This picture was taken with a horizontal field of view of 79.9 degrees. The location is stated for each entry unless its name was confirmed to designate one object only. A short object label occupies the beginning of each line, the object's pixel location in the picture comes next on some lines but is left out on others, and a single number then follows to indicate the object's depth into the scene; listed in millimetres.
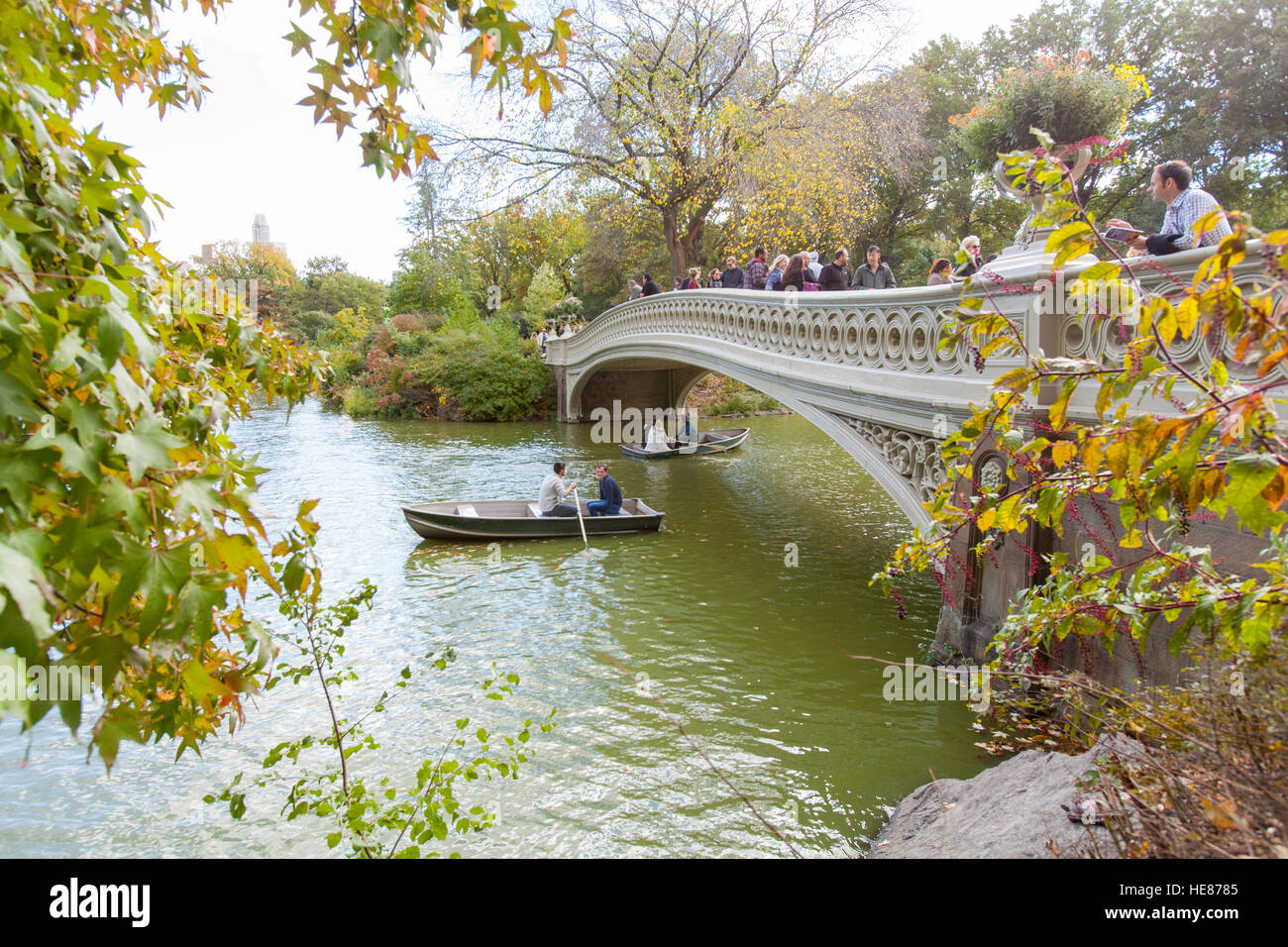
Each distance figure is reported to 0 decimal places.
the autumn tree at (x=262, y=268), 58875
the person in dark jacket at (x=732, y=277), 14141
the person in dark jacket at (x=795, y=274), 11383
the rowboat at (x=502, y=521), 11125
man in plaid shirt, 4902
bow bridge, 5340
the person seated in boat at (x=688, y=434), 20141
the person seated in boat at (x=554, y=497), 11789
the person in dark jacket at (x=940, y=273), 7006
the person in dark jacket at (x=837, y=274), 10422
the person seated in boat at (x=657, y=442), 19375
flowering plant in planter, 13977
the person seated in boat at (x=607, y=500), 11891
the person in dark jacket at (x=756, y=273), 13555
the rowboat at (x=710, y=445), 19297
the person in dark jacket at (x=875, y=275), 10289
